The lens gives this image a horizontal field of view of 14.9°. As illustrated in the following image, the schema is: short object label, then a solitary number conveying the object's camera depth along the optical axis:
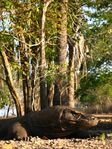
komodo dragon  7.78
